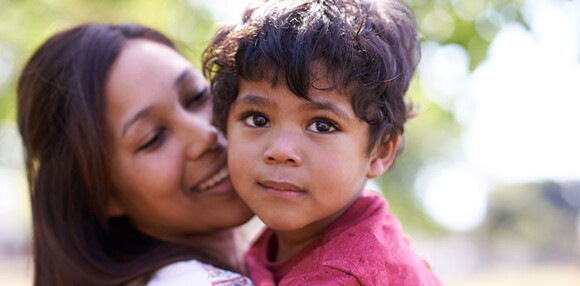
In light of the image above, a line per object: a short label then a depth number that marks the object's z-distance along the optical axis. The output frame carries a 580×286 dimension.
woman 0.77
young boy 0.62
